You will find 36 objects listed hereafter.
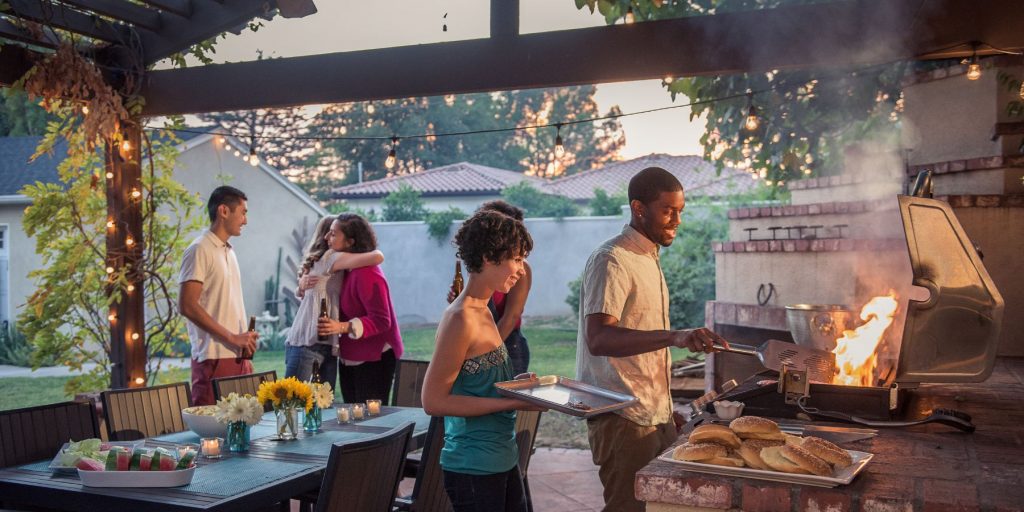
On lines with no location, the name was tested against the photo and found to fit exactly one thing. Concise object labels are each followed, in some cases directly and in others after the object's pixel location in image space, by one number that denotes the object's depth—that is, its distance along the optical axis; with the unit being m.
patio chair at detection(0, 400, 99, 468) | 3.33
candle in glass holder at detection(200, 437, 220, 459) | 3.30
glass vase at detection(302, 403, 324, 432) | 3.86
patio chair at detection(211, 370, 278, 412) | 4.45
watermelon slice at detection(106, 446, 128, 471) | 2.85
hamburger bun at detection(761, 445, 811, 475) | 1.93
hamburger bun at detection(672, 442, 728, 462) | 2.03
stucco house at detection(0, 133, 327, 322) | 15.15
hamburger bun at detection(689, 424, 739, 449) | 2.10
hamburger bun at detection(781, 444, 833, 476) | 1.91
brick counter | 1.83
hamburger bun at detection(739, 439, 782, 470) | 2.02
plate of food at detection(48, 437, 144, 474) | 3.04
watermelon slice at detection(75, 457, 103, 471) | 2.85
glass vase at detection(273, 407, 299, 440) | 3.67
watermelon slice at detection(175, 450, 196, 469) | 2.88
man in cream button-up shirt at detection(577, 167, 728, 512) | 2.97
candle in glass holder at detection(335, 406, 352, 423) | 4.13
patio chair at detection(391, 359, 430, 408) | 5.10
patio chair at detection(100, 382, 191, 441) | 3.94
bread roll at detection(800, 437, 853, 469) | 1.97
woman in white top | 5.25
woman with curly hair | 2.64
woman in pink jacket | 5.29
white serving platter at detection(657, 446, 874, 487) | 1.89
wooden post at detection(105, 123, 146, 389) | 5.88
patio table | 2.71
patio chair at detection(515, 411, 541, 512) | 3.85
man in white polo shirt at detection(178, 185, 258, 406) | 4.74
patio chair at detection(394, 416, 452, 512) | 3.45
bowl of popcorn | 3.57
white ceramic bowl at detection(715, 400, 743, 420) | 2.69
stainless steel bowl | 3.13
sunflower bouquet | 3.58
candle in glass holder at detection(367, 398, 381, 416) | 4.39
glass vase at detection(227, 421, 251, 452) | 3.43
